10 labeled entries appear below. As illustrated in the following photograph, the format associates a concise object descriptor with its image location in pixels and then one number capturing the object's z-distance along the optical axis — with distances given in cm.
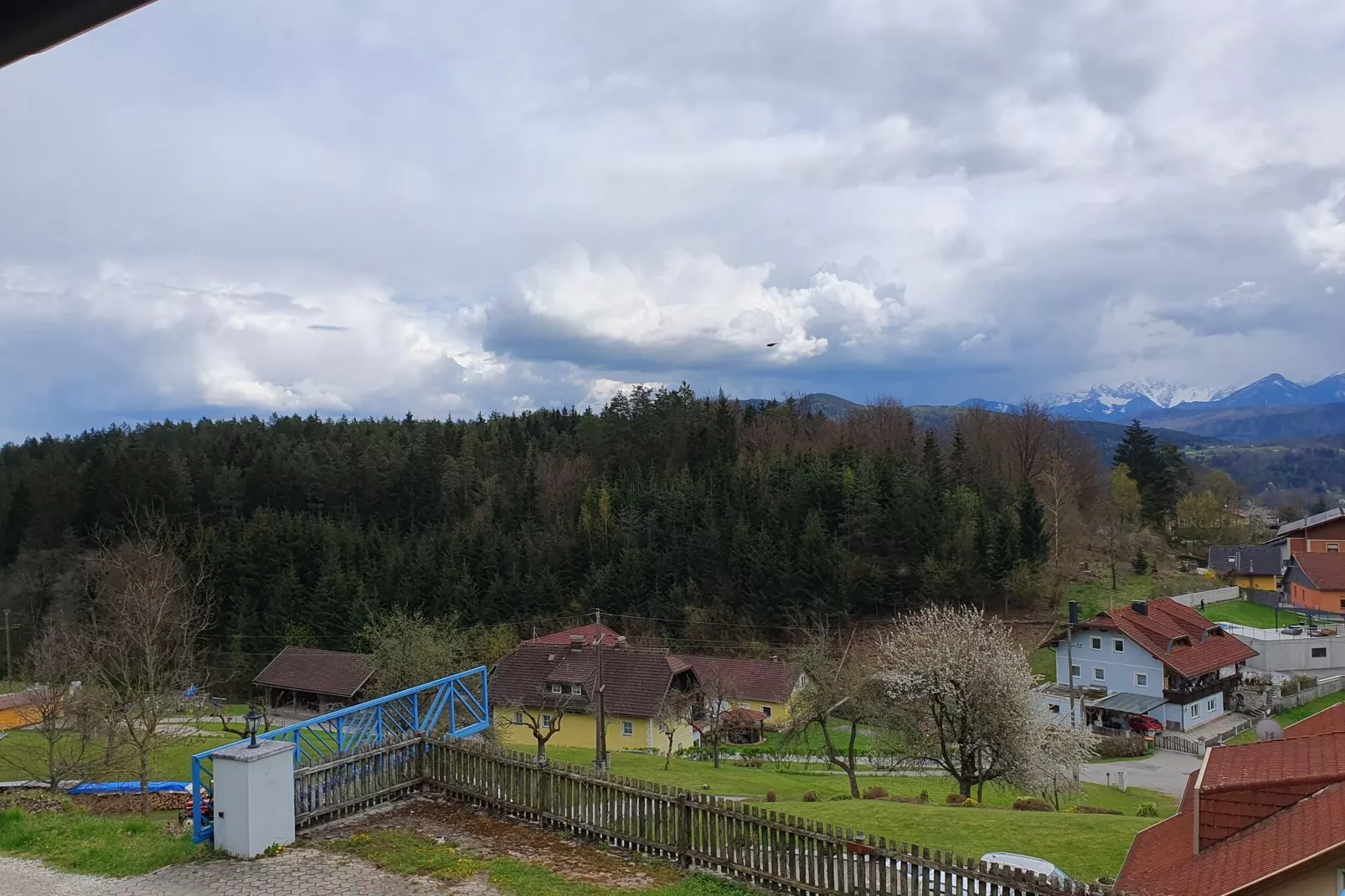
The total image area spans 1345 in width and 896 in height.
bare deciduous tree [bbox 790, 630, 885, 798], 2875
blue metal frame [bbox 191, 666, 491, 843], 1198
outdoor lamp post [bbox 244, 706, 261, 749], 1139
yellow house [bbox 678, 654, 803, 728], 4656
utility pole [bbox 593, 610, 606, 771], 3170
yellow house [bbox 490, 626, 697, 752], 4309
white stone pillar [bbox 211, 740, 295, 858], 1102
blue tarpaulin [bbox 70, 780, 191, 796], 2204
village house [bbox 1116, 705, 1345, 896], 1028
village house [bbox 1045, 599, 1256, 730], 4300
